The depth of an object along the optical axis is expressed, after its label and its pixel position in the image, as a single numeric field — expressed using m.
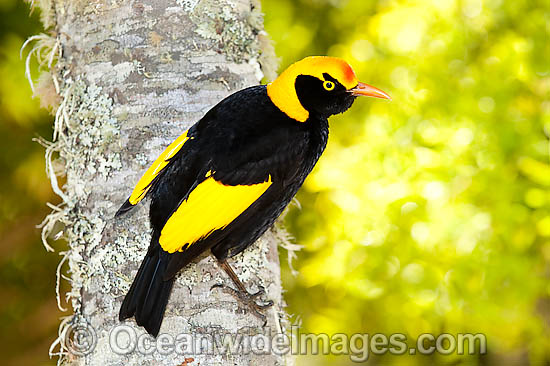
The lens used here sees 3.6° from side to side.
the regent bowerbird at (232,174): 5.38
